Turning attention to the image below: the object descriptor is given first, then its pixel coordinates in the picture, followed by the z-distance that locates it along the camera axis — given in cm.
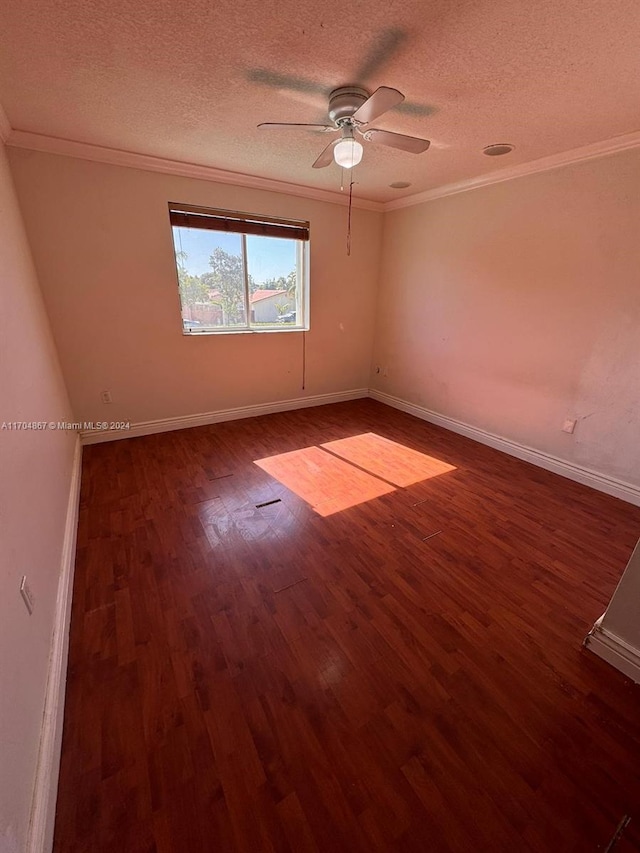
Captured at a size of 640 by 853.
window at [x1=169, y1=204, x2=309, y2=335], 315
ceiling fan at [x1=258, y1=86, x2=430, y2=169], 170
